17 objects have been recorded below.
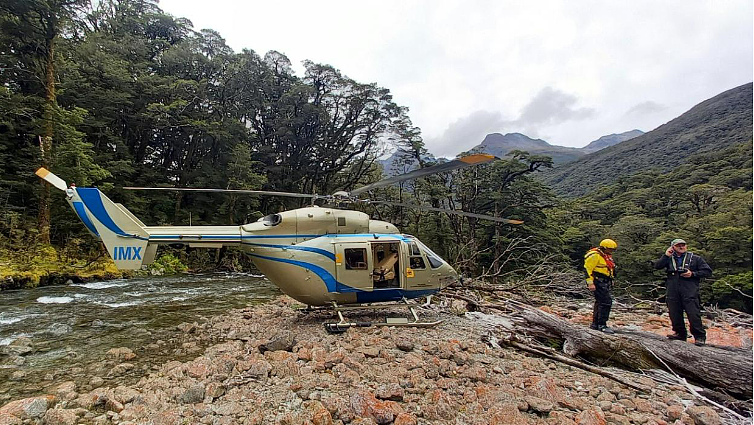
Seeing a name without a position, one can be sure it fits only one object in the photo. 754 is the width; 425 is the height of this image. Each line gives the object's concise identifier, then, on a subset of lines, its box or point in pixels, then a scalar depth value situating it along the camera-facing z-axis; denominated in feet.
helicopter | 20.81
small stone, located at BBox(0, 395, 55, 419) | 11.49
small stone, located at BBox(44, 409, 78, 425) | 11.15
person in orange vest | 20.42
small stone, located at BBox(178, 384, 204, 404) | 12.51
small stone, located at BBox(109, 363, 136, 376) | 15.47
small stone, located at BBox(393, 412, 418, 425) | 10.99
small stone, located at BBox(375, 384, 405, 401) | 12.66
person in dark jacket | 17.94
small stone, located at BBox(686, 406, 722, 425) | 11.37
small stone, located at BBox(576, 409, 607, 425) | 11.00
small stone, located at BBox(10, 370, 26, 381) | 14.79
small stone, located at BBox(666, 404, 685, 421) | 11.83
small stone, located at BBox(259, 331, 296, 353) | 18.17
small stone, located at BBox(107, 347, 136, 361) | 17.31
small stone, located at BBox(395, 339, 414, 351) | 18.08
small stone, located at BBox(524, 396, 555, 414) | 11.80
